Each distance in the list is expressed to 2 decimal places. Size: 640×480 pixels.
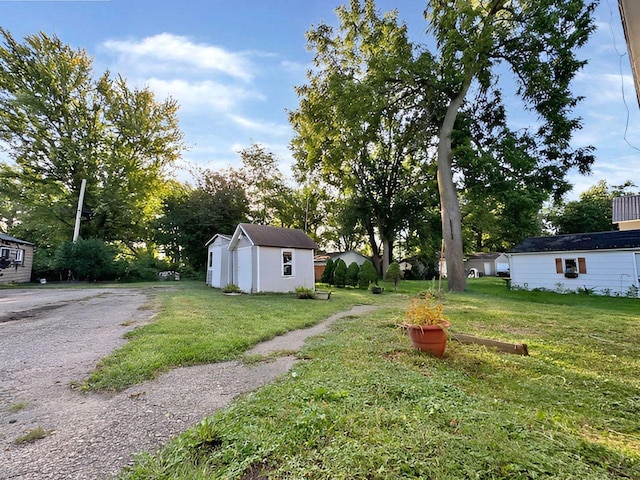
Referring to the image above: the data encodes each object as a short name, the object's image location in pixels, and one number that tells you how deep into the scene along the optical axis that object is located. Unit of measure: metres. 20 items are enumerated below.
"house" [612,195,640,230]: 16.70
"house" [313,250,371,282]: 29.33
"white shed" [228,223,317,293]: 13.74
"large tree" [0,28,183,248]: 19.38
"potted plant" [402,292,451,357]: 3.97
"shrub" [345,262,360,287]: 18.35
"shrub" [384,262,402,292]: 16.94
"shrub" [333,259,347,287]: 18.91
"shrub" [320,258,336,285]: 19.98
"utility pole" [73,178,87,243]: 18.66
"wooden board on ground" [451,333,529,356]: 4.12
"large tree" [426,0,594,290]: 12.27
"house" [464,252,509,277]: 35.66
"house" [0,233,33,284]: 17.11
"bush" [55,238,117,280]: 18.45
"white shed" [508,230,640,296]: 13.31
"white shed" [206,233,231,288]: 17.12
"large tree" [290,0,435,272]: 13.84
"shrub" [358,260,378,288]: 17.44
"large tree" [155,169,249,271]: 23.00
